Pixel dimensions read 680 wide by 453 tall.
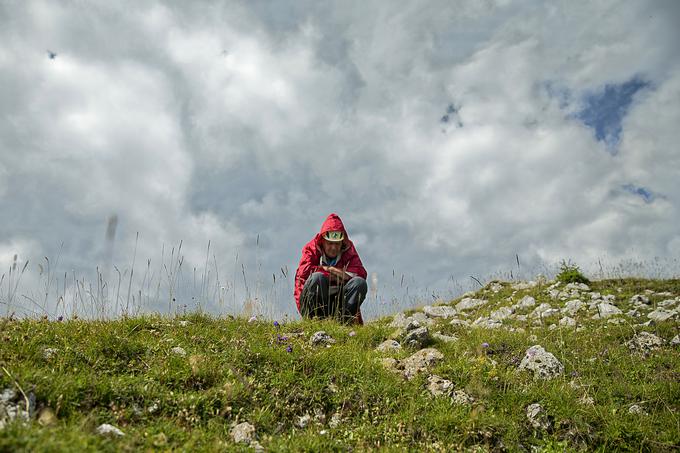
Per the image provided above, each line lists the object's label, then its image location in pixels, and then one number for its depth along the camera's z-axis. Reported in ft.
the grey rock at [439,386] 18.04
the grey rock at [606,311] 33.66
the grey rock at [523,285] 50.80
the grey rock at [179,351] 17.93
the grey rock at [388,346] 22.27
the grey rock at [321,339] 21.84
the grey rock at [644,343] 25.83
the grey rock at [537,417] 16.72
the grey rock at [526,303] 42.78
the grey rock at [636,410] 18.03
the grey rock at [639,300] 38.50
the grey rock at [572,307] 36.42
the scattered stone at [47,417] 11.84
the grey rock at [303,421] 15.66
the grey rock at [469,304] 48.48
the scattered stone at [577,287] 44.96
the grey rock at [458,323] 30.55
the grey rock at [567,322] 32.01
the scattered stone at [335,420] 15.74
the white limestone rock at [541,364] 20.42
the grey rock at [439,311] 44.76
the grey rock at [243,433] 13.79
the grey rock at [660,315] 31.04
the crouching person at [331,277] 29.01
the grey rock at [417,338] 22.71
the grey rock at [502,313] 39.32
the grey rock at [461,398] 17.25
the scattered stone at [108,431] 12.00
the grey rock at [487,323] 32.99
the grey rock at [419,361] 19.38
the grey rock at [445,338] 24.23
